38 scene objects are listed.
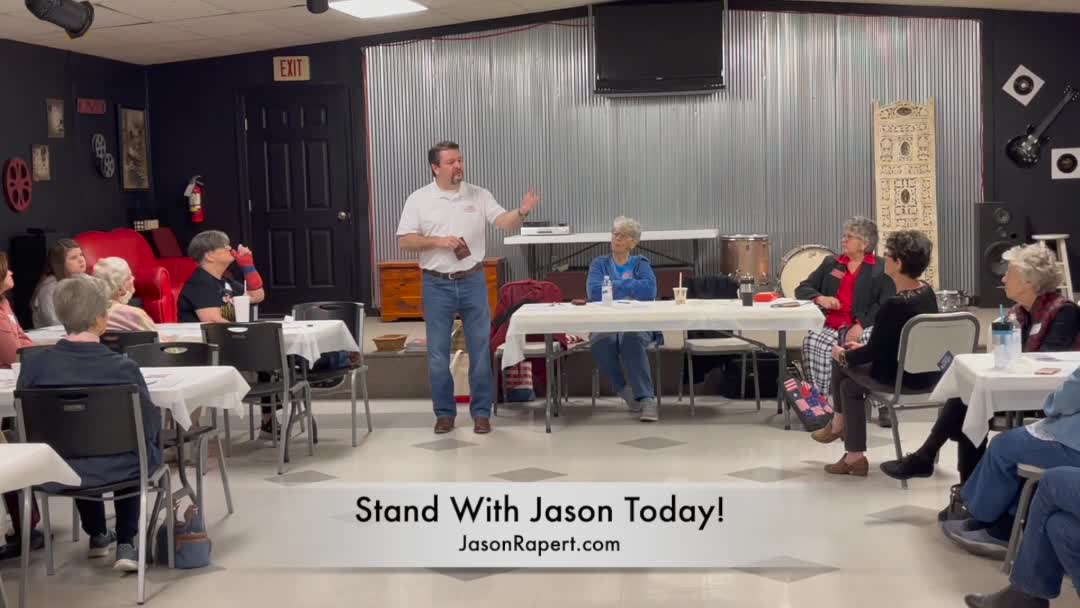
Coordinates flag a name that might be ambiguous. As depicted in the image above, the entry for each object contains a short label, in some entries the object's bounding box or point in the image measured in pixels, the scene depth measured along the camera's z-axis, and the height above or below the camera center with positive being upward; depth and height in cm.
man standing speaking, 669 -18
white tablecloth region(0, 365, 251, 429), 434 -53
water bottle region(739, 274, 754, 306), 670 -35
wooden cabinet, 1141 -48
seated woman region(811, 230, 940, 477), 528 -56
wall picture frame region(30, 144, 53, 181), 1020 +68
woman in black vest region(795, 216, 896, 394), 650 -38
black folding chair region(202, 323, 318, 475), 587 -51
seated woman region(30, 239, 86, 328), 725 -15
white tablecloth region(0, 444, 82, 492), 327 -59
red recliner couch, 975 -19
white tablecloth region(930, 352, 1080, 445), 415 -57
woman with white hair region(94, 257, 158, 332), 595 -26
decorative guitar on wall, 1105 +66
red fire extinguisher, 1210 +43
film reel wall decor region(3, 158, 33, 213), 974 +49
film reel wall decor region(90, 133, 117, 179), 1120 +79
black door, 1198 +40
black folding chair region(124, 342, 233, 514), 496 -47
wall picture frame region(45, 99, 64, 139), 1047 +108
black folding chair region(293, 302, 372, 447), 682 -43
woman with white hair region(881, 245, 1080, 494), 464 -37
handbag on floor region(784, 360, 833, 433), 639 -93
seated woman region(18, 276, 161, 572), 407 -40
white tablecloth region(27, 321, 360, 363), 609 -47
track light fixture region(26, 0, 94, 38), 743 +142
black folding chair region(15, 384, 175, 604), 399 -56
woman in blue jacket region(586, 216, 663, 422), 705 -62
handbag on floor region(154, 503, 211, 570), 437 -105
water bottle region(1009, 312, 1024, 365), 423 -43
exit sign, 1190 +161
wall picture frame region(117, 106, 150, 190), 1172 +90
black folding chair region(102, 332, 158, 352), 552 -42
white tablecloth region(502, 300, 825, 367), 648 -48
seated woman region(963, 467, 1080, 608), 316 -85
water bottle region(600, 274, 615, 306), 686 -35
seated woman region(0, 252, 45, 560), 453 -43
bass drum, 967 -34
